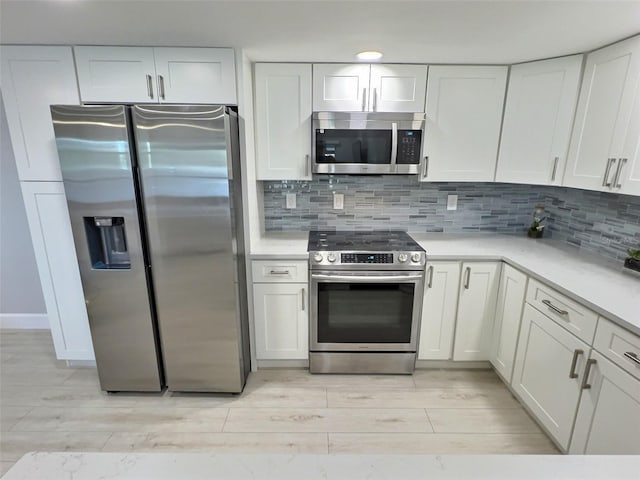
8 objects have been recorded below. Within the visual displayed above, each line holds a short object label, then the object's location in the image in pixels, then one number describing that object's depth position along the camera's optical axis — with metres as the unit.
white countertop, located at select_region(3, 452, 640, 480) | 0.52
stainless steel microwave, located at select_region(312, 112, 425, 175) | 2.19
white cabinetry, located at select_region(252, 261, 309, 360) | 2.24
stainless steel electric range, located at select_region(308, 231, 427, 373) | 2.18
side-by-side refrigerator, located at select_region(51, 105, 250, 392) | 1.75
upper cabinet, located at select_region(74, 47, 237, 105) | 1.90
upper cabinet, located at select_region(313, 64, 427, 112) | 2.20
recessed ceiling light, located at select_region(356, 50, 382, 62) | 1.97
